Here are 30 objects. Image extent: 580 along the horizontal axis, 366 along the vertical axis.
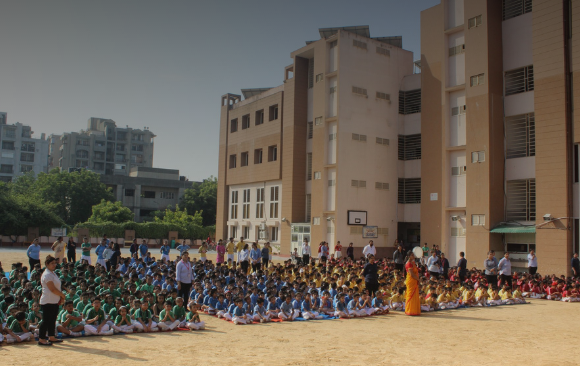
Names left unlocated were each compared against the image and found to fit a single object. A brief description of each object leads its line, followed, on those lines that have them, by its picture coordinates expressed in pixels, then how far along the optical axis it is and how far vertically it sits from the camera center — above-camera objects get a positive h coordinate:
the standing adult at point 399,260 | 21.36 -1.25
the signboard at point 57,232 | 41.88 -0.80
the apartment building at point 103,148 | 88.88 +13.21
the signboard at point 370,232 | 32.69 -0.17
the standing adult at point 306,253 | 25.75 -1.27
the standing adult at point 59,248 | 19.84 -1.00
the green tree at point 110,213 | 55.66 +1.10
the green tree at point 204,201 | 69.12 +3.26
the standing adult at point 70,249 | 22.17 -1.15
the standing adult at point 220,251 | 23.79 -1.16
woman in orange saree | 14.53 -1.70
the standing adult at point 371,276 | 15.88 -1.44
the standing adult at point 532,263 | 21.38 -1.25
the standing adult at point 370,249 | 22.81 -0.90
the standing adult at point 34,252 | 19.27 -1.15
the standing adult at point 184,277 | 13.43 -1.35
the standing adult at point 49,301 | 9.21 -1.43
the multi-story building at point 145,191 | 71.31 +4.67
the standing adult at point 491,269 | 19.03 -1.38
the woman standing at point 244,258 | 22.38 -1.37
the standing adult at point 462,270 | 19.84 -1.49
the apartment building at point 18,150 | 87.38 +12.27
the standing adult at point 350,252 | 29.05 -1.32
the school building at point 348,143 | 32.53 +5.65
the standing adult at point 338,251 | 27.69 -1.22
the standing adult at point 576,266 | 21.00 -1.31
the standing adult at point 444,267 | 21.34 -1.50
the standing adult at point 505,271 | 19.19 -1.44
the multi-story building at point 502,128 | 22.98 +5.24
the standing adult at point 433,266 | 19.80 -1.35
